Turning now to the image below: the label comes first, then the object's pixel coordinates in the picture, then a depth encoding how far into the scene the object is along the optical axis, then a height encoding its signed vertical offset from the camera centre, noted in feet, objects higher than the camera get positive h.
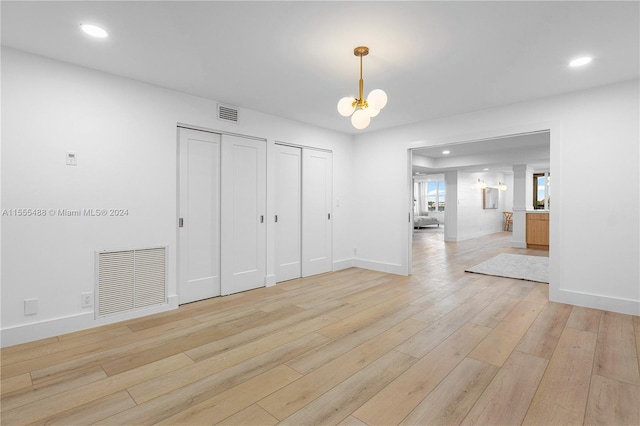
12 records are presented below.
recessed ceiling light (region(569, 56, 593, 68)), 9.54 +4.65
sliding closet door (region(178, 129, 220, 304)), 12.61 -0.28
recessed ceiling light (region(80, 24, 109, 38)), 7.88 +4.59
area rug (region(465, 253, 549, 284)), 16.92 -3.49
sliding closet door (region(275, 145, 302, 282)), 16.10 -0.18
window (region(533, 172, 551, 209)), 38.06 +2.54
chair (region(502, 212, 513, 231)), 45.42 -1.68
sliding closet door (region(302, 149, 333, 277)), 17.30 -0.13
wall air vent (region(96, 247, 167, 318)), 10.48 -2.49
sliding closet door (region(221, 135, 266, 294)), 13.88 -0.21
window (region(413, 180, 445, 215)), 54.29 +2.47
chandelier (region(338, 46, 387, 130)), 8.75 +2.88
